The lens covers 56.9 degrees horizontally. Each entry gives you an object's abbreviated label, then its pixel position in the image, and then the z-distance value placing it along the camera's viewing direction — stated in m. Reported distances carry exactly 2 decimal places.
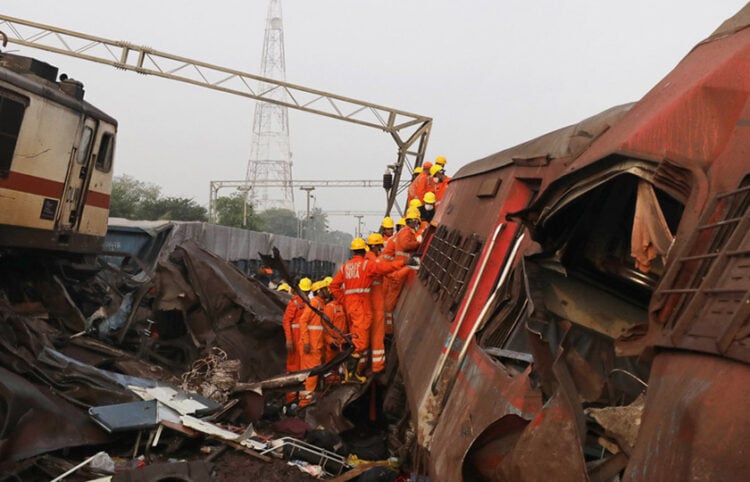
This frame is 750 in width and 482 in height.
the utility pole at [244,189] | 38.25
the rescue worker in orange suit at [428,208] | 11.31
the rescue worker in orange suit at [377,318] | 8.62
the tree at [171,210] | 45.34
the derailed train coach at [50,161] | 9.16
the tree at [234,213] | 49.62
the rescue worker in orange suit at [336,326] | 8.98
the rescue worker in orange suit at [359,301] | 8.57
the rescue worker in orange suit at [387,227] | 11.95
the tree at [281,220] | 84.96
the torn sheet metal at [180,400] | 6.93
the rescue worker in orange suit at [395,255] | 9.09
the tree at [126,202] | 43.47
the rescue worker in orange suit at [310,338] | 8.85
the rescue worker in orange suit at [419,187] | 12.73
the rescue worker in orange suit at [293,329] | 9.11
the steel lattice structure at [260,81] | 18.61
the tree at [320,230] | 91.80
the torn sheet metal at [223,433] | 6.32
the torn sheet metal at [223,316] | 9.62
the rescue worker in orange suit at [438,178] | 12.32
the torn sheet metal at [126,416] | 6.01
